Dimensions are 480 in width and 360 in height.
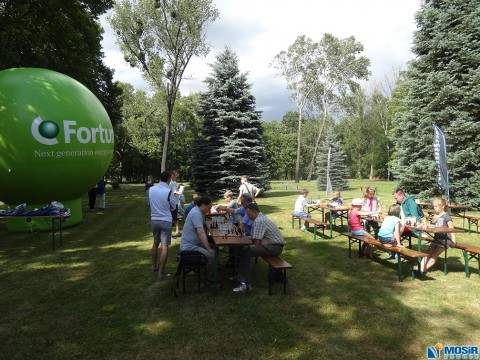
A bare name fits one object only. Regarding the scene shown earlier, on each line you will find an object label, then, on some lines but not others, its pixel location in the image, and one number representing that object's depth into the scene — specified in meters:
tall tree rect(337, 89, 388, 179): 52.21
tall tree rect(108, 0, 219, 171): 25.09
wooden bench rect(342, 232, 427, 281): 6.48
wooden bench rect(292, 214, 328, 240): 10.28
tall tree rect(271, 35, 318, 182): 40.66
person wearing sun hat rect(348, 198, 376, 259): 8.48
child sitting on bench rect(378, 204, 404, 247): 7.34
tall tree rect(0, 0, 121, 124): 13.77
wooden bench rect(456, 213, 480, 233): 10.73
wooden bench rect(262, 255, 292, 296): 5.88
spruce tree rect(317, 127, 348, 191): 31.30
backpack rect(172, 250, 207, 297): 5.94
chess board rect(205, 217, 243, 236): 6.89
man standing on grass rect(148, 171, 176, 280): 6.93
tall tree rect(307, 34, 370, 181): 39.81
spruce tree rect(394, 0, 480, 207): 15.60
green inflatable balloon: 9.55
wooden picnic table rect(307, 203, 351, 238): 11.04
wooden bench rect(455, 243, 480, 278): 6.87
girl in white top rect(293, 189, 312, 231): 11.91
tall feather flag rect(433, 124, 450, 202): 10.81
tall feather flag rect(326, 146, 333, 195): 22.08
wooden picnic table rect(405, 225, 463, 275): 6.95
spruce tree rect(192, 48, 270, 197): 22.19
